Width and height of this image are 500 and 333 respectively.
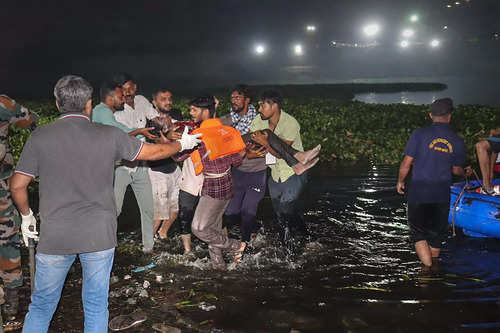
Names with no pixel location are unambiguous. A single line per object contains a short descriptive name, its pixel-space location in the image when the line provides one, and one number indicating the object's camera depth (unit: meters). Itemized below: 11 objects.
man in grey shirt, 3.08
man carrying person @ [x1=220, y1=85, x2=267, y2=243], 6.22
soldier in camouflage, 4.30
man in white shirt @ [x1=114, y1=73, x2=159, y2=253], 5.96
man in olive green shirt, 5.74
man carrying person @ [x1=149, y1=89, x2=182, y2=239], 6.44
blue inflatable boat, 6.61
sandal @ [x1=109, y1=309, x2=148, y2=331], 4.35
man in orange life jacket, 5.37
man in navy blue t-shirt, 5.48
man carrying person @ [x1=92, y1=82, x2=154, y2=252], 5.45
